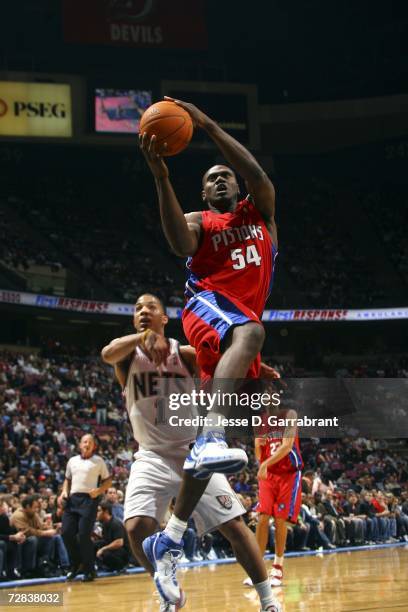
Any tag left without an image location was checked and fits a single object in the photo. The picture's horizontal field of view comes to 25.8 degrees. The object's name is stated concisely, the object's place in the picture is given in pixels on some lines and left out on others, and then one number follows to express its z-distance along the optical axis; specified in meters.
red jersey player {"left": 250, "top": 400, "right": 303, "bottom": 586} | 9.30
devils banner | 29.38
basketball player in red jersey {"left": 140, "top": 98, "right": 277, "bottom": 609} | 4.52
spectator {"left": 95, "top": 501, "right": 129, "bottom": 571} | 11.68
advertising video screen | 28.48
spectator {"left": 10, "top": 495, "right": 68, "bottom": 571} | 10.84
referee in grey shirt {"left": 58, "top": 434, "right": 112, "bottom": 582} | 10.52
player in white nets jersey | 5.34
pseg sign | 28.30
